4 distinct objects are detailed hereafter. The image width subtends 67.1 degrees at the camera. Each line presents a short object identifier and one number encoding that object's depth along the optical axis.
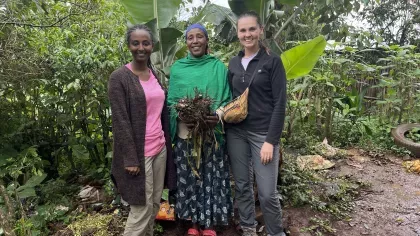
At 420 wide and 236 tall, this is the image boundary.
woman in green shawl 2.57
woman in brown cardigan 2.19
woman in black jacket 2.40
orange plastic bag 2.99
